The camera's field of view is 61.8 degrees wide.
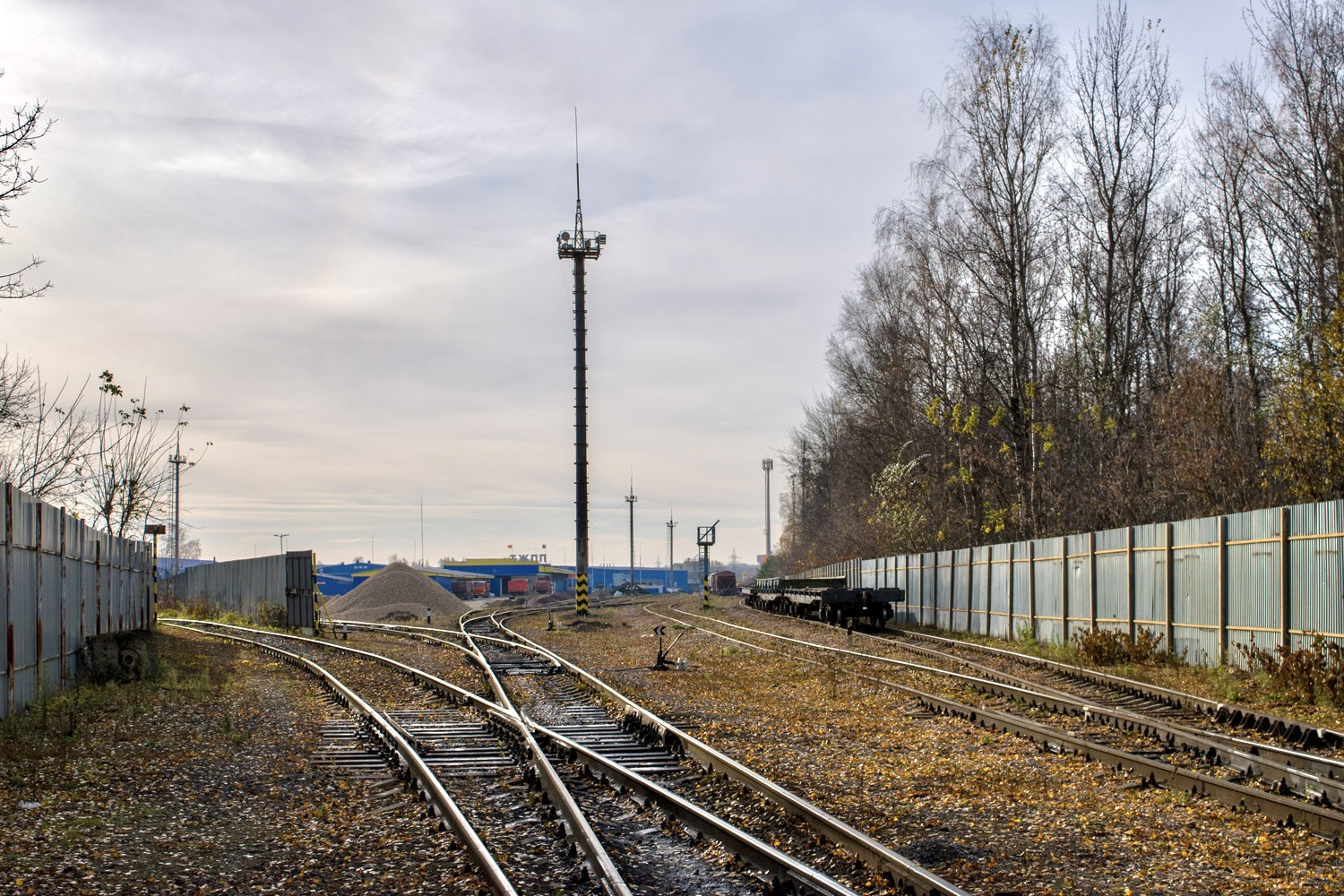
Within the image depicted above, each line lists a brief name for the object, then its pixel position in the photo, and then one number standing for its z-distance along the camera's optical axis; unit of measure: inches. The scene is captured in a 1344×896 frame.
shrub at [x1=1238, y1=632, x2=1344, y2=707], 559.2
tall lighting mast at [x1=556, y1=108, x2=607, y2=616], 1883.6
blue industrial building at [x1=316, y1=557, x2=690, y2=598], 5054.1
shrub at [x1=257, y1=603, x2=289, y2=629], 1514.5
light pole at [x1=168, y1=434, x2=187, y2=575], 2290.8
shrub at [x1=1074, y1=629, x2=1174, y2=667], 773.3
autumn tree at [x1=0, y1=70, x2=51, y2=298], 597.3
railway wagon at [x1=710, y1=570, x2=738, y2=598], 3631.9
